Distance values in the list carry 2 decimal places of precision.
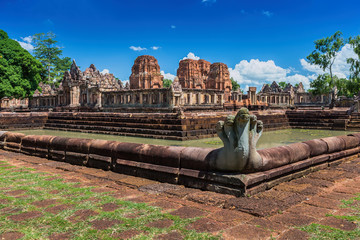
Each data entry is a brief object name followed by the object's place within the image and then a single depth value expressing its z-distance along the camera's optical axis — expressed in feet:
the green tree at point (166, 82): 286.54
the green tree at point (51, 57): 202.59
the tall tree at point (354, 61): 109.32
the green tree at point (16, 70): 98.02
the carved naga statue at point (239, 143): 13.12
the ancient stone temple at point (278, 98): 136.87
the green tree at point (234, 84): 285.54
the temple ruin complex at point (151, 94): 87.91
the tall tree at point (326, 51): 118.01
